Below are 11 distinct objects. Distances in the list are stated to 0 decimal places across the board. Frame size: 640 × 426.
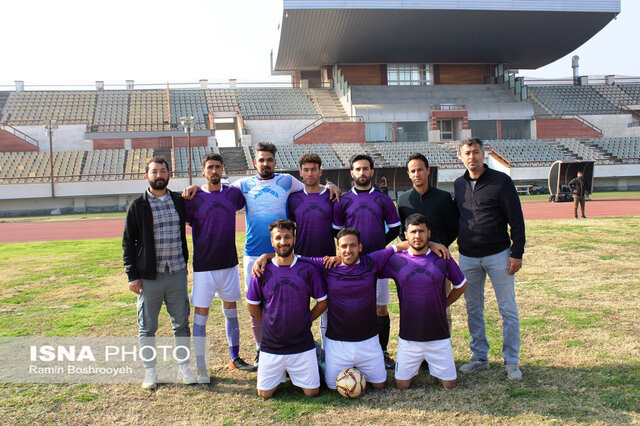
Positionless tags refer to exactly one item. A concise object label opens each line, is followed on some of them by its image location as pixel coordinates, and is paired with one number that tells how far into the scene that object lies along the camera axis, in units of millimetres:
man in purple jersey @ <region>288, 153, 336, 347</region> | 5383
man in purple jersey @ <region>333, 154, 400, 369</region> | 5340
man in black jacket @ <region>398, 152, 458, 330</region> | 5357
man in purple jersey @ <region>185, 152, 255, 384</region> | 5375
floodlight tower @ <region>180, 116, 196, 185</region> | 34219
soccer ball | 4574
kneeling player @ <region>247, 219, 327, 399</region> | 4707
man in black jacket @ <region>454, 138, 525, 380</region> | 5000
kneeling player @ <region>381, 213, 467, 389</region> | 4785
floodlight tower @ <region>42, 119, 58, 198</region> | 35347
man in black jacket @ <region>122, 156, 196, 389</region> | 5004
